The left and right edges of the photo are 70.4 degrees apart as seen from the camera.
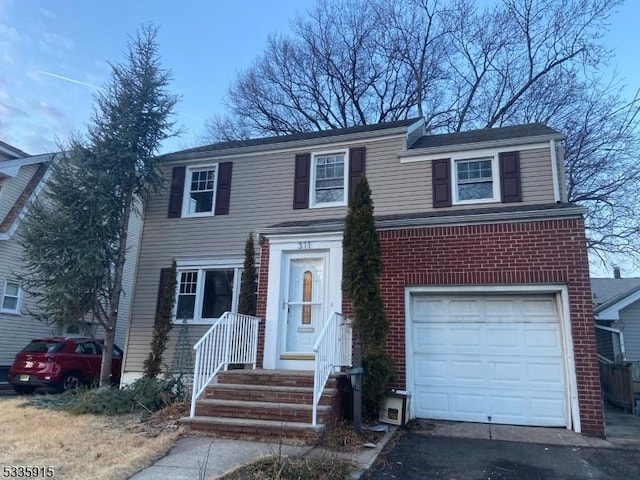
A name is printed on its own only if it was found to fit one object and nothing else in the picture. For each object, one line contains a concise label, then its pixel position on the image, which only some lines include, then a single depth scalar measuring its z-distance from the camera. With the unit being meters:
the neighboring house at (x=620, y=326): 13.73
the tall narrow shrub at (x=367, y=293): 7.00
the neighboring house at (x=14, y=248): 13.93
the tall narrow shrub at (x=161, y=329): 10.24
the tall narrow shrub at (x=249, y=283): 9.65
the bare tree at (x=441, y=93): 16.39
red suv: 10.98
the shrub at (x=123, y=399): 8.20
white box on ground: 7.08
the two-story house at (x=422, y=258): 7.42
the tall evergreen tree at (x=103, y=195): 10.77
